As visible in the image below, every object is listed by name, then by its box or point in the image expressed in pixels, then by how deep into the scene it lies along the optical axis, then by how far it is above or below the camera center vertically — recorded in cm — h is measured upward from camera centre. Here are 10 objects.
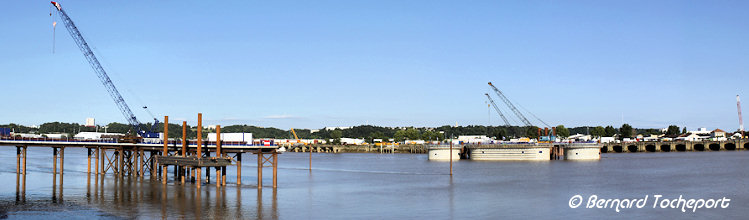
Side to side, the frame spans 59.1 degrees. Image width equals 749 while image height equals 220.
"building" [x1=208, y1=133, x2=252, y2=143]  7512 -47
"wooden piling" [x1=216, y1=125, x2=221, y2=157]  6692 -113
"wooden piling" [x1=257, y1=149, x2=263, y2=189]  7062 -379
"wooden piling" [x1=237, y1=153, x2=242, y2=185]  7411 -408
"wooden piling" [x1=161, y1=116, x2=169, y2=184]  7132 -61
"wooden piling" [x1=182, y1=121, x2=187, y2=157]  7044 -93
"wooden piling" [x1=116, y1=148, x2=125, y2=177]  8786 -404
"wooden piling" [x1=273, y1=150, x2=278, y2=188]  7066 -387
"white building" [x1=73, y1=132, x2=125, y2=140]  11138 -17
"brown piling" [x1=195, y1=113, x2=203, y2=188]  6575 -3
